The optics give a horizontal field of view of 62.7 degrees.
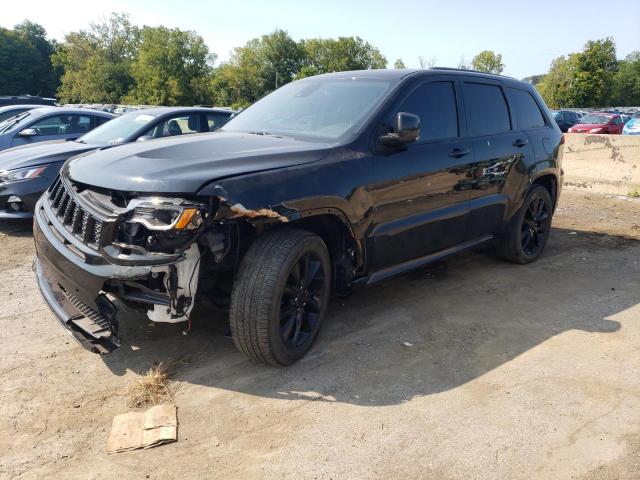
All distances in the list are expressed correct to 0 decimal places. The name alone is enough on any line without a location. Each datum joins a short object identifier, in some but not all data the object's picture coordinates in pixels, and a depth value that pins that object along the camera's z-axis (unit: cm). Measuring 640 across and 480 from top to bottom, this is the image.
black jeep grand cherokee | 277
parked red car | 2172
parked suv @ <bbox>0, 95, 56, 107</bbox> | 1702
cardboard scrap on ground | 254
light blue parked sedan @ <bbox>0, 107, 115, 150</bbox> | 855
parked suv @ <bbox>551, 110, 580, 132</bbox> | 2526
